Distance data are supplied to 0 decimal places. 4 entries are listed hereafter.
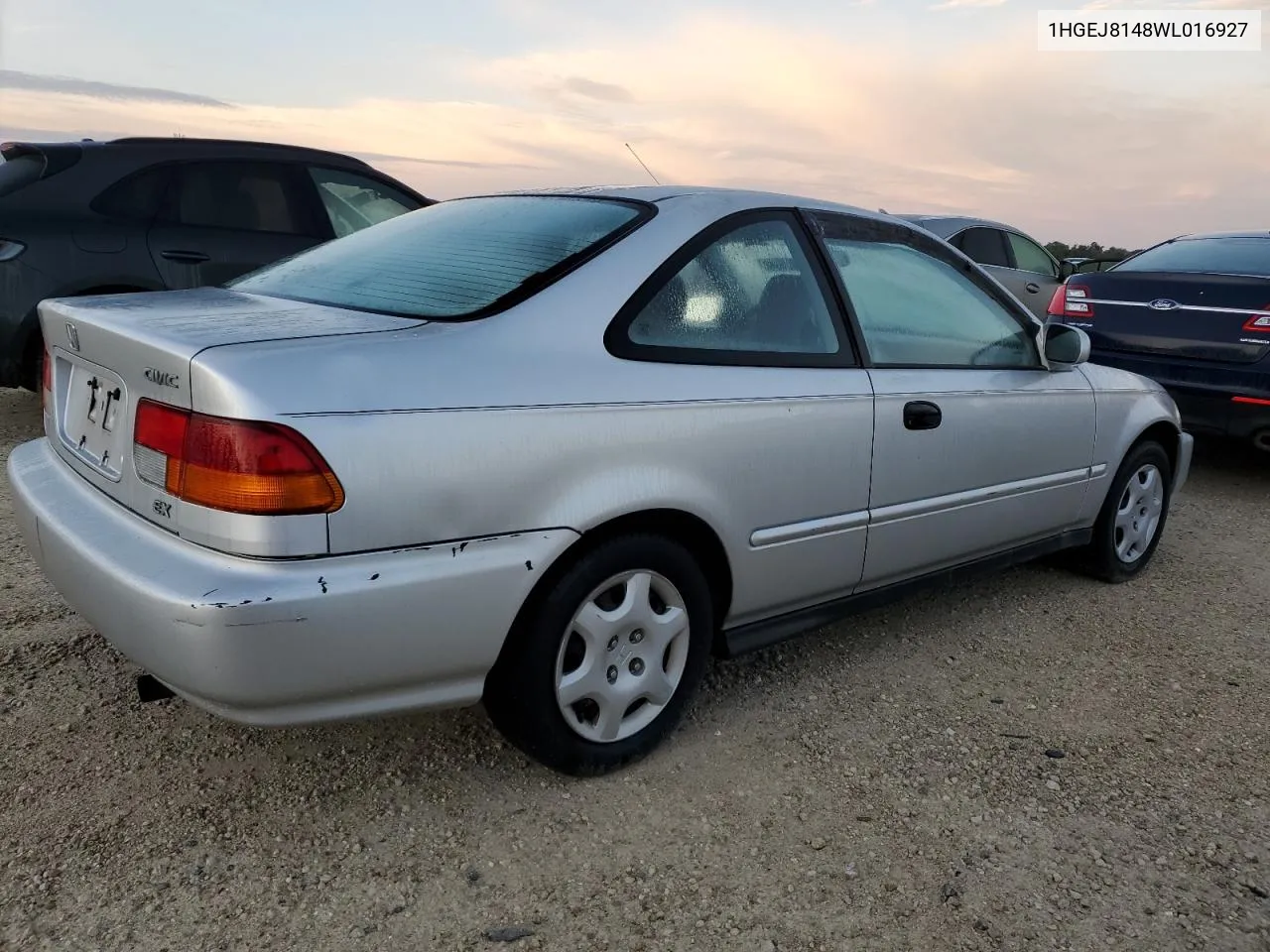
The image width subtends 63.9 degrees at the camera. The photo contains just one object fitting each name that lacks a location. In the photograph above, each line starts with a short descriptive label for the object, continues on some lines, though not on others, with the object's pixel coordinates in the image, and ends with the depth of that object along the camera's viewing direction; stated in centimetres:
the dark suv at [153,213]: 489
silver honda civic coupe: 190
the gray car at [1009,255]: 909
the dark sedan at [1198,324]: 540
